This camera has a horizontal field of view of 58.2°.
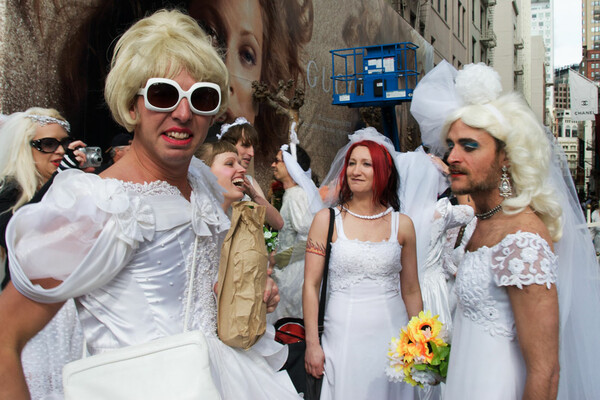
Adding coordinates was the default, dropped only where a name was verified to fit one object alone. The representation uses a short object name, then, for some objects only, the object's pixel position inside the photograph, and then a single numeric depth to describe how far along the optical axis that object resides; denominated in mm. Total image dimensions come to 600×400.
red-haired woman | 3410
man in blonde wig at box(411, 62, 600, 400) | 2084
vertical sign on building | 15570
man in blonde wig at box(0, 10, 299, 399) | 1544
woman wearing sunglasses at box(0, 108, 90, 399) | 2975
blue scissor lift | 13625
